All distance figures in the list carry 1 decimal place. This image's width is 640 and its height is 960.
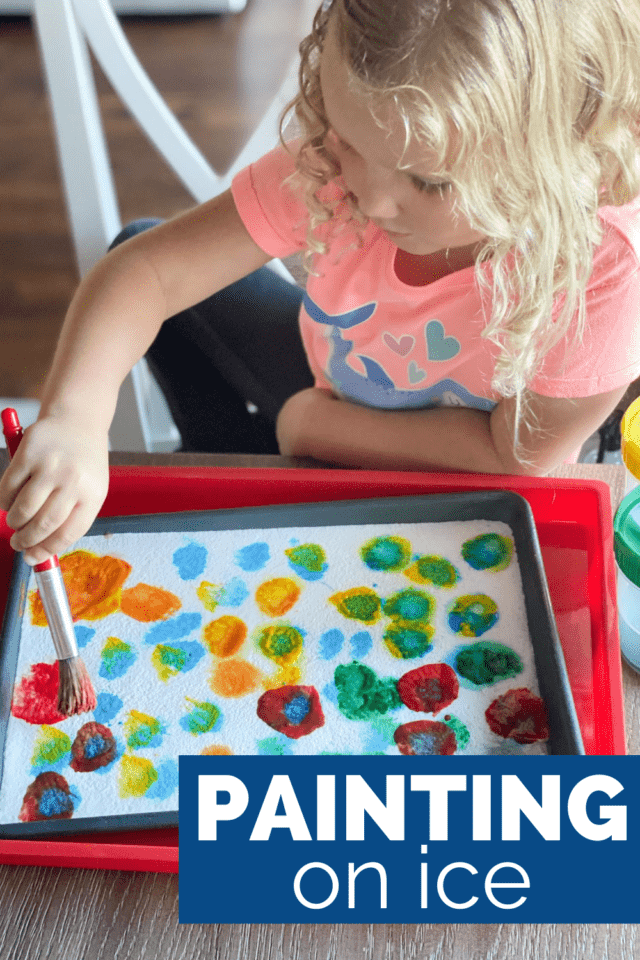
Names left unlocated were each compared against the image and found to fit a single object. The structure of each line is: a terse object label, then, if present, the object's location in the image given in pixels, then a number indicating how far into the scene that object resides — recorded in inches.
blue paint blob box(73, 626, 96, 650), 25.3
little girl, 19.8
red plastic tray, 24.8
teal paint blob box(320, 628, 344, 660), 24.8
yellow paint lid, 24.2
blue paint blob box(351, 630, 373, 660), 24.8
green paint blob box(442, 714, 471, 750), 22.8
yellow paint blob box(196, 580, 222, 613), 26.1
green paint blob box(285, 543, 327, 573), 26.9
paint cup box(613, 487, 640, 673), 25.0
